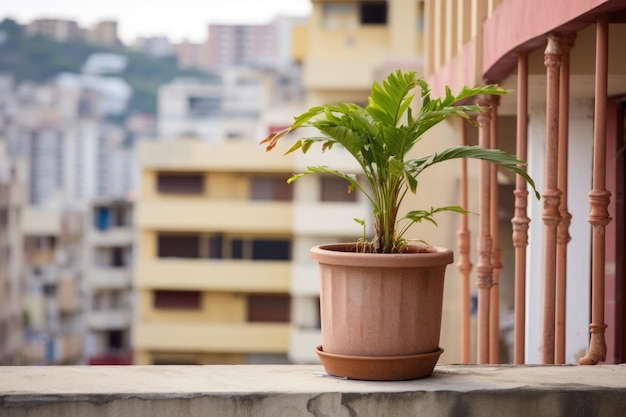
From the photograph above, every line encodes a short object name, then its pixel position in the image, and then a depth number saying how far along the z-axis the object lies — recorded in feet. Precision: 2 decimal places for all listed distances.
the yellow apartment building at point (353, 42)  124.57
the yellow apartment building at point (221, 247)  124.47
